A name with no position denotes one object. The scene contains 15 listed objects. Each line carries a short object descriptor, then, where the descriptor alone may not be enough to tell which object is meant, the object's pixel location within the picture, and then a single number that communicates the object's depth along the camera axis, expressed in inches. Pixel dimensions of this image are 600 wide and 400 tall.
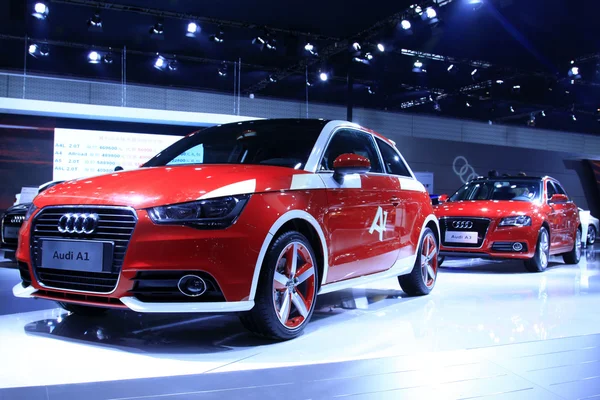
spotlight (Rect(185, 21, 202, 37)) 474.6
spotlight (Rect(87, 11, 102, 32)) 447.8
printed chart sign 438.9
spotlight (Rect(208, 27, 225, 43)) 486.3
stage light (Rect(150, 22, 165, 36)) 467.8
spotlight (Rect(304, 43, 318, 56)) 524.9
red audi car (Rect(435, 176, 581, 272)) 288.4
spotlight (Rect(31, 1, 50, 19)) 419.2
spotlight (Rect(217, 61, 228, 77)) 561.8
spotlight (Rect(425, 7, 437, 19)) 454.9
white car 583.0
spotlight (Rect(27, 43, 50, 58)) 508.7
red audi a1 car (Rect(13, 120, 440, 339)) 116.3
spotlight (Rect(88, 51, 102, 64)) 537.6
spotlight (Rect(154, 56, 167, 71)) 552.7
